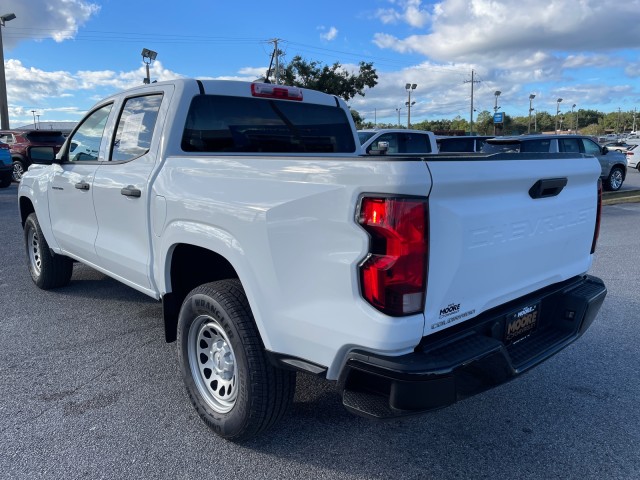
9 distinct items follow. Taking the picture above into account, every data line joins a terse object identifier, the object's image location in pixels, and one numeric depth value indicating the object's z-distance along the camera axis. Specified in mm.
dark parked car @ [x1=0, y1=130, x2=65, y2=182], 16406
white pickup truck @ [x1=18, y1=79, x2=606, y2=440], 2102
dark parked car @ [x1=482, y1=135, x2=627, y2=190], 12478
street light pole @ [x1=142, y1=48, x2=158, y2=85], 21031
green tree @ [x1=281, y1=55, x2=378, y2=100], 37031
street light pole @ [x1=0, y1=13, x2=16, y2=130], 25062
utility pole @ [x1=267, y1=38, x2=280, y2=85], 30577
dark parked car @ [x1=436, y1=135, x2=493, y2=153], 15328
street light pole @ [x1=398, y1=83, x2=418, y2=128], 61612
